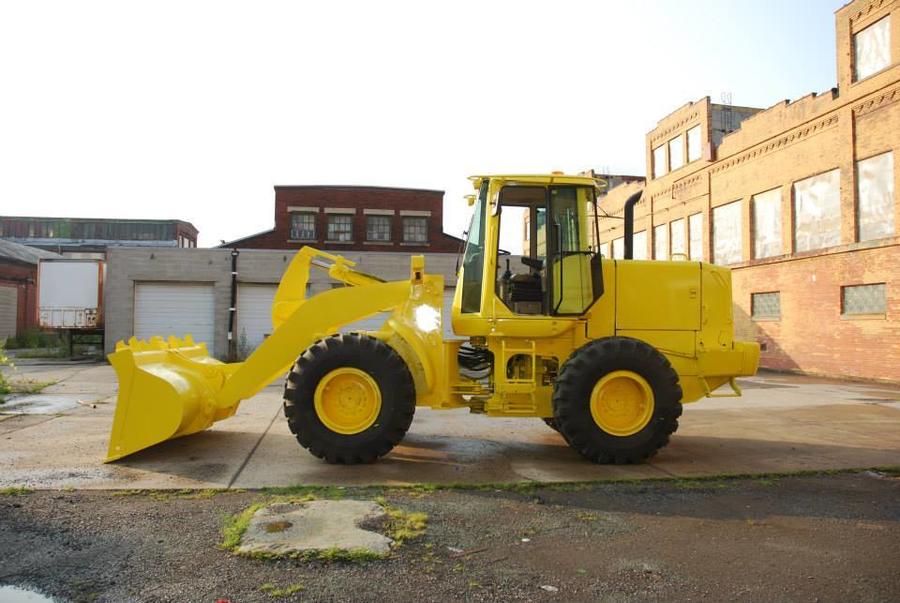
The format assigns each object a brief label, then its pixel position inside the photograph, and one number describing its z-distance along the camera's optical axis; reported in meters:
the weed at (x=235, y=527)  4.01
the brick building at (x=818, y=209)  17.56
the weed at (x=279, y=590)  3.31
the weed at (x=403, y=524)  4.18
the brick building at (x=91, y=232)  49.97
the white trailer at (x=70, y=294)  22.53
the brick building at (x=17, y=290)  32.75
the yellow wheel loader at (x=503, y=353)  6.21
